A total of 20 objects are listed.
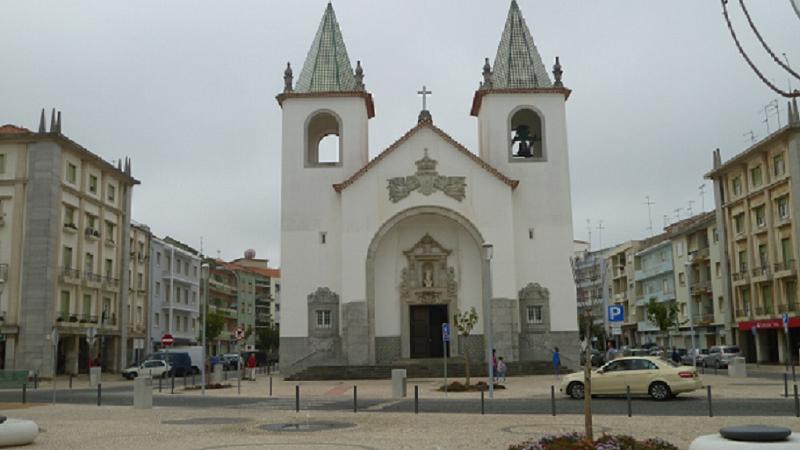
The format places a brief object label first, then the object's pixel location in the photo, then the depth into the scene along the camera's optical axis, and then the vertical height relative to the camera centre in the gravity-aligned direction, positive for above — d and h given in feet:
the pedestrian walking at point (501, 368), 107.14 -2.95
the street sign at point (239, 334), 107.14 +2.11
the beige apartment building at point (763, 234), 152.66 +21.69
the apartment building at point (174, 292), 207.92 +16.12
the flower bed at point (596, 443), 33.45 -4.16
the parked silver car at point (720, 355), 153.18 -2.49
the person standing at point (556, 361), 117.60 -2.36
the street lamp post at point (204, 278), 98.22 +8.85
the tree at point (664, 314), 203.92 +7.26
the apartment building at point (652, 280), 243.60 +19.89
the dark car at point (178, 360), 153.69 -1.75
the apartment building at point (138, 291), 186.70 +14.06
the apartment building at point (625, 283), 281.95 +21.83
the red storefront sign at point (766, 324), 151.84 +3.39
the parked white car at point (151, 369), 144.56 -3.16
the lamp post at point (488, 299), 81.68 +5.14
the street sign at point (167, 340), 113.18 +1.55
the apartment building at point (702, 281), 199.41 +15.71
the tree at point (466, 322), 111.24 +3.32
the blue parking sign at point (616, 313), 61.21 +2.31
